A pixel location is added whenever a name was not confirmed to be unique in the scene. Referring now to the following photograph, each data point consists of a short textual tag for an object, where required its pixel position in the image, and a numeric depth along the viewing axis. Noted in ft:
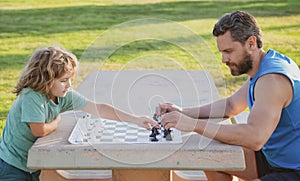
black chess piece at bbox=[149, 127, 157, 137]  9.71
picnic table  8.91
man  9.61
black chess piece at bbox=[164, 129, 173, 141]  9.55
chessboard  9.55
